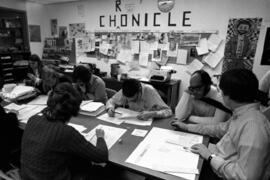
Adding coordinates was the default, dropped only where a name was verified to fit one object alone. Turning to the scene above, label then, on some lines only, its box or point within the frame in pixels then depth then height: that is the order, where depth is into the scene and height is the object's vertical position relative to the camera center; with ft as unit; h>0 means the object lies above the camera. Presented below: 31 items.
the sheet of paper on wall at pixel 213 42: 9.83 +0.35
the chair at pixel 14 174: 4.03 -2.75
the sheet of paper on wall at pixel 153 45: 11.39 +0.10
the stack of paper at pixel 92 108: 5.95 -1.96
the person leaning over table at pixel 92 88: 7.49 -1.70
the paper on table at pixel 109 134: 4.34 -2.08
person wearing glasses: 5.39 -1.50
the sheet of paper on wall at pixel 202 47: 10.14 +0.08
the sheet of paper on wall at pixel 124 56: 12.40 -0.63
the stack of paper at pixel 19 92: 7.06 -1.81
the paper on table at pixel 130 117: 5.34 -2.04
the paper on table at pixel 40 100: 6.84 -2.05
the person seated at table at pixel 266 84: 6.80 -1.13
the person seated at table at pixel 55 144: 3.35 -1.72
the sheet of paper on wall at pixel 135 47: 11.93 -0.05
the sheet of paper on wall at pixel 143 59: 11.87 -0.76
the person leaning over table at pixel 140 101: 5.73 -1.79
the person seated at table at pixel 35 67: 10.06 -1.25
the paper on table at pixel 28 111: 5.54 -2.08
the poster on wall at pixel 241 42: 9.04 +0.38
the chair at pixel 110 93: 8.46 -2.03
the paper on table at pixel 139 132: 4.68 -2.06
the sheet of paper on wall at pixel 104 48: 13.02 -0.18
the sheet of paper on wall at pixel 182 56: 10.77 -0.44
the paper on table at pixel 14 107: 6.13 -2.08
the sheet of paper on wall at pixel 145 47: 11.66 -0.02
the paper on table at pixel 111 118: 5.46 -2.07
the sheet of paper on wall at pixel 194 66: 10.52 -0.93
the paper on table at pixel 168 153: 3.39 -2.05
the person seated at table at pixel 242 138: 2.94 -1.37
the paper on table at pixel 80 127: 4.93 -2.10
